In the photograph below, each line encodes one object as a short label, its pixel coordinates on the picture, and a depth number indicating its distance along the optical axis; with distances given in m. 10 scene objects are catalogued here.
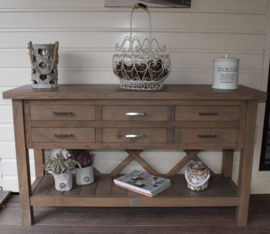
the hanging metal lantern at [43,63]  1.77
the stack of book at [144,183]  1.84
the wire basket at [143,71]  1.71
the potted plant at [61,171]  1.88
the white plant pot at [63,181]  1.88
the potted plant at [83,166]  1.98
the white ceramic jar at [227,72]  1.78
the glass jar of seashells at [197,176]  1.90
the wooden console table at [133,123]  1.65
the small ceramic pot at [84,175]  1.98
